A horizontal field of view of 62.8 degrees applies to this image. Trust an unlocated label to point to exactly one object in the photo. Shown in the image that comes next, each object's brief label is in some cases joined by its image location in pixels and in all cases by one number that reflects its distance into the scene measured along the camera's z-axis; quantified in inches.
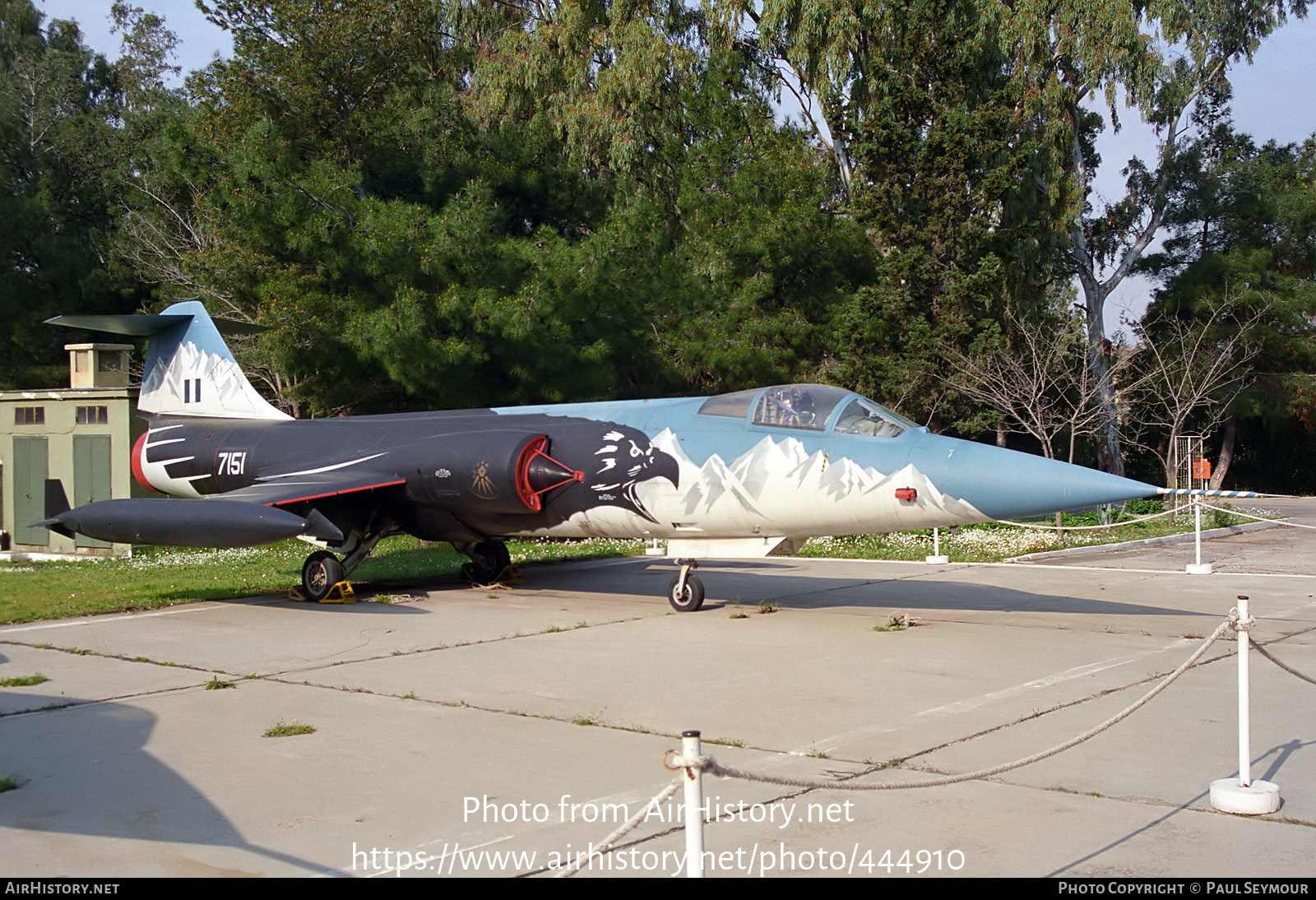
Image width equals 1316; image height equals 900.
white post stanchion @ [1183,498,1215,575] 560.7
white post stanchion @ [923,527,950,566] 626.8
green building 708.0
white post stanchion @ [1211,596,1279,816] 189.8
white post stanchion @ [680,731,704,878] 123.7
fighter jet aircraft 385.4
